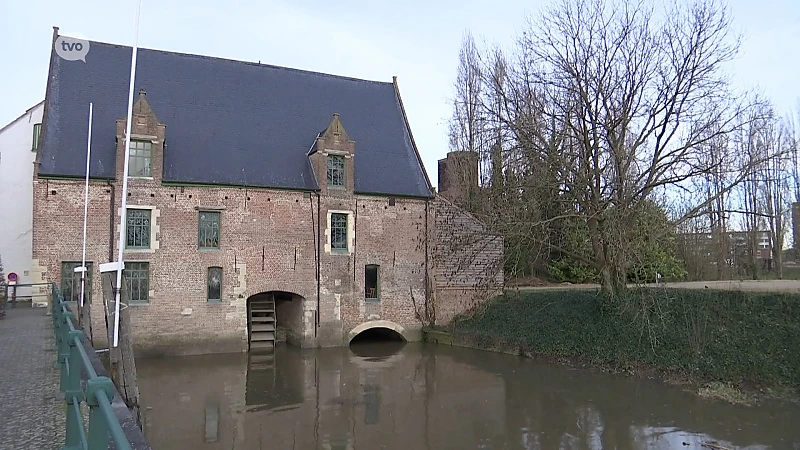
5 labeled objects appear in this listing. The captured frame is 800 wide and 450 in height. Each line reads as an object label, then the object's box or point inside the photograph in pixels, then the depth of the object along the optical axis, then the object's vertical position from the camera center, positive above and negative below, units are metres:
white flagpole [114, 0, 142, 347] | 6.50 +0.37
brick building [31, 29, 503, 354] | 15.61 +2.02
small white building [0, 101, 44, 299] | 21.08 +3.27
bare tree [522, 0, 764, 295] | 12.91 +3.26
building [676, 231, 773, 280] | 24.45 +0.89
